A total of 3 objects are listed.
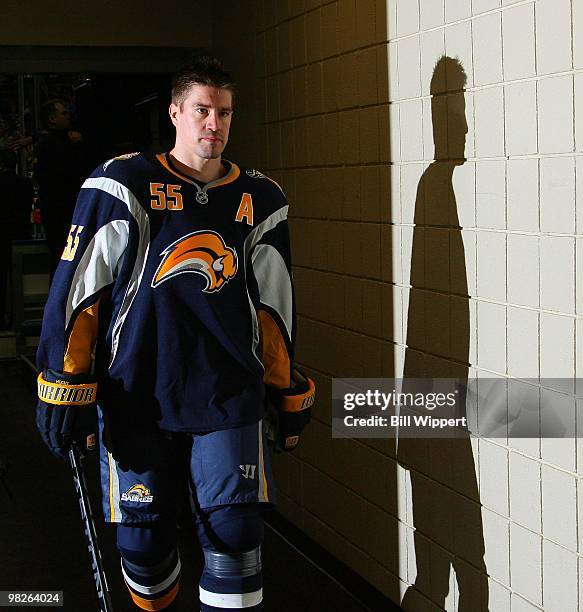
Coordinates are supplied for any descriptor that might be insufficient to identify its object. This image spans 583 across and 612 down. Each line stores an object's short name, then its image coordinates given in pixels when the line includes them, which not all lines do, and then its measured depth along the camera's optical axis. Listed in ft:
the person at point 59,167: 19.15
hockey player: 8.50
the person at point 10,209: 25.88
